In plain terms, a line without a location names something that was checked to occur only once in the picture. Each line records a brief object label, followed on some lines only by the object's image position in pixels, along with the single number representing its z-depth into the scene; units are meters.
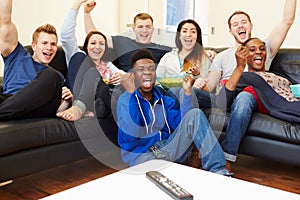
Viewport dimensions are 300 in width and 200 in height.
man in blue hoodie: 1.68
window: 4.35
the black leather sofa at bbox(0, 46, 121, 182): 1.57
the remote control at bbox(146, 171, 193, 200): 0.90
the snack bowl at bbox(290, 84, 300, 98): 2.12
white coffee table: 0.93
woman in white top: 2.18
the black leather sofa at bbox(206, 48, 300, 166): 1.82
